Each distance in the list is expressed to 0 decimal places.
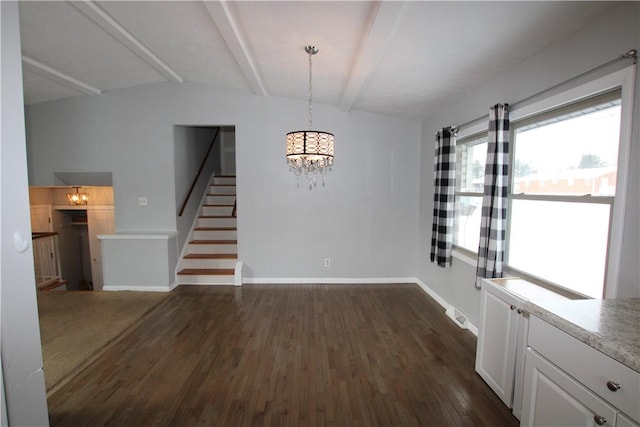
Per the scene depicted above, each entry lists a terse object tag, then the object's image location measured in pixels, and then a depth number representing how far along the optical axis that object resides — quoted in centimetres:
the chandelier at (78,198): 682
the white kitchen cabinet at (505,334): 180
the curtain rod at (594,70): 148
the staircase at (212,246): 436
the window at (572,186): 160
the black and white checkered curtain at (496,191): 236
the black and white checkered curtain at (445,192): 335
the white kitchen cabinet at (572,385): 99
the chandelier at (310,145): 240
